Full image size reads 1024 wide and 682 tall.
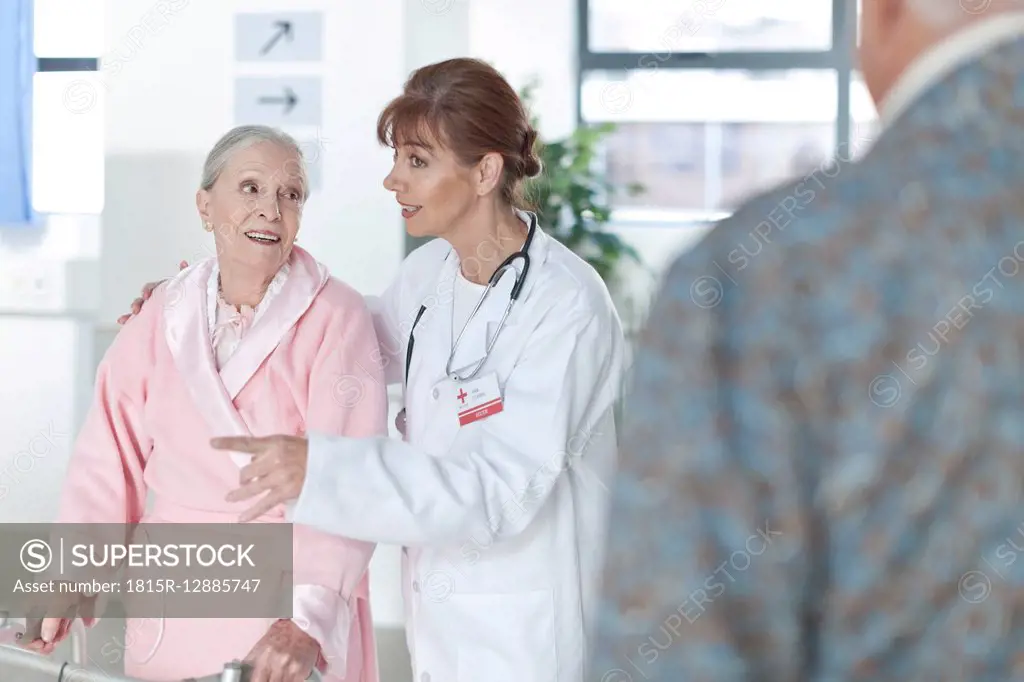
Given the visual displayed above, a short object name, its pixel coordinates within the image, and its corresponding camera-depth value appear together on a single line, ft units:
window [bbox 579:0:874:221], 15.11
